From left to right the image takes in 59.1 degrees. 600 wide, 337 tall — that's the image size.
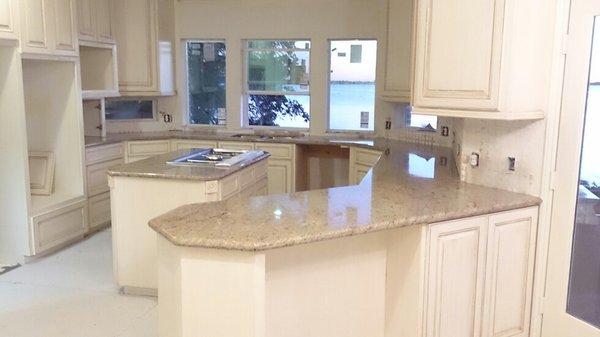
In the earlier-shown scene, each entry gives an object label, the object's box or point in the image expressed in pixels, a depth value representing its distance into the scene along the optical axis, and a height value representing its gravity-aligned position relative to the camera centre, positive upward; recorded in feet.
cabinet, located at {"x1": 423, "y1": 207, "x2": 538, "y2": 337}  8.53 -3.04
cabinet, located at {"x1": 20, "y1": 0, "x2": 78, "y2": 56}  13.42 +1.59
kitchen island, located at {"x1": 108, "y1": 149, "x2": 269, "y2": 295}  11.41 -2.37
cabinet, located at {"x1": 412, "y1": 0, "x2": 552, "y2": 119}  8.59 +0.63
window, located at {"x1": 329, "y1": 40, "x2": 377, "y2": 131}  20.04 +0.29
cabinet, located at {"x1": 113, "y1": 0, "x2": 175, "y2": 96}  19.19 +1.59
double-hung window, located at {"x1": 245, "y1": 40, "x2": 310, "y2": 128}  20.84 +0.31
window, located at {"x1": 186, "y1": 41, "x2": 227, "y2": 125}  21.65 +0.32
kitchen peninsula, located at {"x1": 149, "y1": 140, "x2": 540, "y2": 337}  6.88 -2.60
